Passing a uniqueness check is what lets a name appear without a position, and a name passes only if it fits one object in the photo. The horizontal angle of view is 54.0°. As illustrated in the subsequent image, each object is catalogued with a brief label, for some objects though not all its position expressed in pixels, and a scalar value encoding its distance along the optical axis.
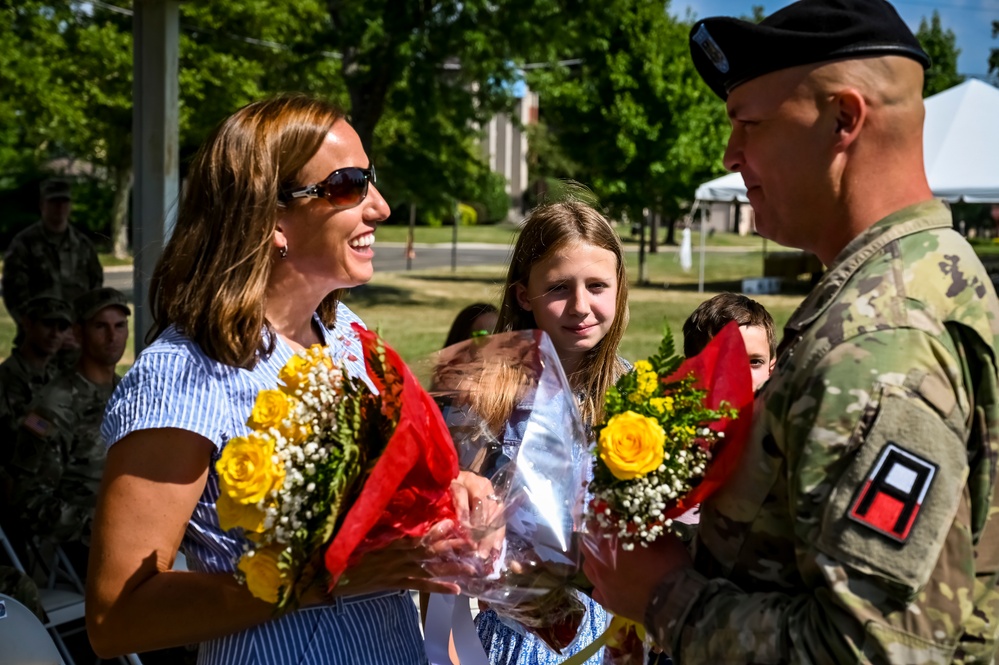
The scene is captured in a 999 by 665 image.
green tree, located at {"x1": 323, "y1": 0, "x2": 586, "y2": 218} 14.97
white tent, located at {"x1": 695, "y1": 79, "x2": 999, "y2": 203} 13.62
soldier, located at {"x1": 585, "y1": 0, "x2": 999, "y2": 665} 1.38
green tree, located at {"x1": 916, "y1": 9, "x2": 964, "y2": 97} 44.12
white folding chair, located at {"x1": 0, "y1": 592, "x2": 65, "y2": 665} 3.14
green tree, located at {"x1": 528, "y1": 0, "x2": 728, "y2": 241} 26.02
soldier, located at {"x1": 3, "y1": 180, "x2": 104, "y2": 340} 9.38
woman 1.87
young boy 3.72
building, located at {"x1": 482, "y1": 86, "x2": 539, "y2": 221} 60.62
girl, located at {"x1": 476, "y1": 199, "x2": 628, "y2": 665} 3.19
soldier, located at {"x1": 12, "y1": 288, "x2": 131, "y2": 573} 4.67
